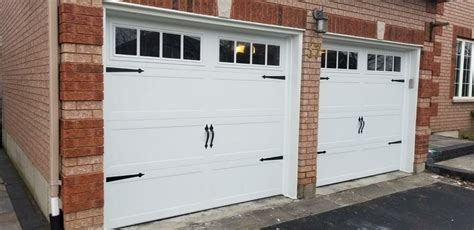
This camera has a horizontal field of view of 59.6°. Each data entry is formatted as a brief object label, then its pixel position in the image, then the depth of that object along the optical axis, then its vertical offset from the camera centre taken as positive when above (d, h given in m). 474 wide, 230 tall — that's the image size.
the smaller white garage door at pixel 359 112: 5.89 -0.34
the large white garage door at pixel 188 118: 4.05 -0.36
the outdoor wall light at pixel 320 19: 5.17 +0.87
